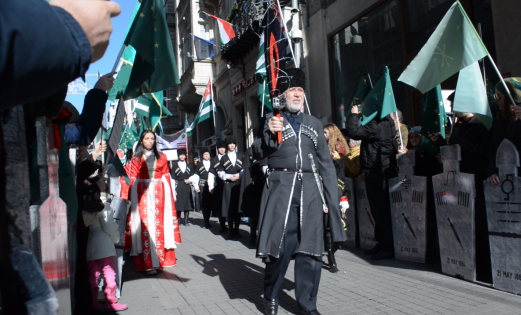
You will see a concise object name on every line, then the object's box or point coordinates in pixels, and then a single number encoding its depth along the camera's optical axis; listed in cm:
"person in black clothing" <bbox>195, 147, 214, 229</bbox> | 1146
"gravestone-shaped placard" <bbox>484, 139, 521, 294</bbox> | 411
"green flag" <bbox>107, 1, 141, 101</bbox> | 563
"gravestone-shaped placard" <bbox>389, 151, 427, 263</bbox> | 561
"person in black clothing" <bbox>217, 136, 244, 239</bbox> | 936
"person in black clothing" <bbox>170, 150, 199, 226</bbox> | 1230
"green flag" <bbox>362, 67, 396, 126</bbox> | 610
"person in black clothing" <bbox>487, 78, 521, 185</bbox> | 426
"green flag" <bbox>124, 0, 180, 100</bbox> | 413
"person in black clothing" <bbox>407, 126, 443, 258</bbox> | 571
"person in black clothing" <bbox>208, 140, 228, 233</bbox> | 1030
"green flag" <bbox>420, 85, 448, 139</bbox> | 569
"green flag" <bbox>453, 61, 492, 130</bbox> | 447
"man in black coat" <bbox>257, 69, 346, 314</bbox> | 378
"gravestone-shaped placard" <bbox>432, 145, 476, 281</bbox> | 464
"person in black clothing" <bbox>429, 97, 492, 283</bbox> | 479
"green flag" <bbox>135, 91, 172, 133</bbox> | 696
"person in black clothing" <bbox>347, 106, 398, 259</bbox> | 621
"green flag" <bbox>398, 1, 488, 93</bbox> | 439
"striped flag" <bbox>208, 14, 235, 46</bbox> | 1445
